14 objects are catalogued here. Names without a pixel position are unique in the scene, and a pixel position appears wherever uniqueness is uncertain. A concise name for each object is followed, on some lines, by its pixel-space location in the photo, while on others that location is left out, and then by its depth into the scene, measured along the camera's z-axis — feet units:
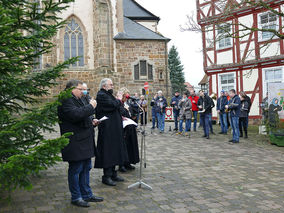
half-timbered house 53.57
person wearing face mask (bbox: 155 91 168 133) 44.32
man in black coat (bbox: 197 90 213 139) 38.04
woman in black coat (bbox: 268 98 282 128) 33.45
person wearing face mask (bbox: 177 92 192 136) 40.42
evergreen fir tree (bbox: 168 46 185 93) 200.23
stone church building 79.00
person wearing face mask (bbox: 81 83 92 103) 14.25
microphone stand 16.62
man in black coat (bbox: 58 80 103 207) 13.24
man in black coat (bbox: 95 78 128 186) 16.97
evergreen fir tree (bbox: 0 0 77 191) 9.02
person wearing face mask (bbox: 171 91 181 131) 45.11
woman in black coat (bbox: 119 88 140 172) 20.36
